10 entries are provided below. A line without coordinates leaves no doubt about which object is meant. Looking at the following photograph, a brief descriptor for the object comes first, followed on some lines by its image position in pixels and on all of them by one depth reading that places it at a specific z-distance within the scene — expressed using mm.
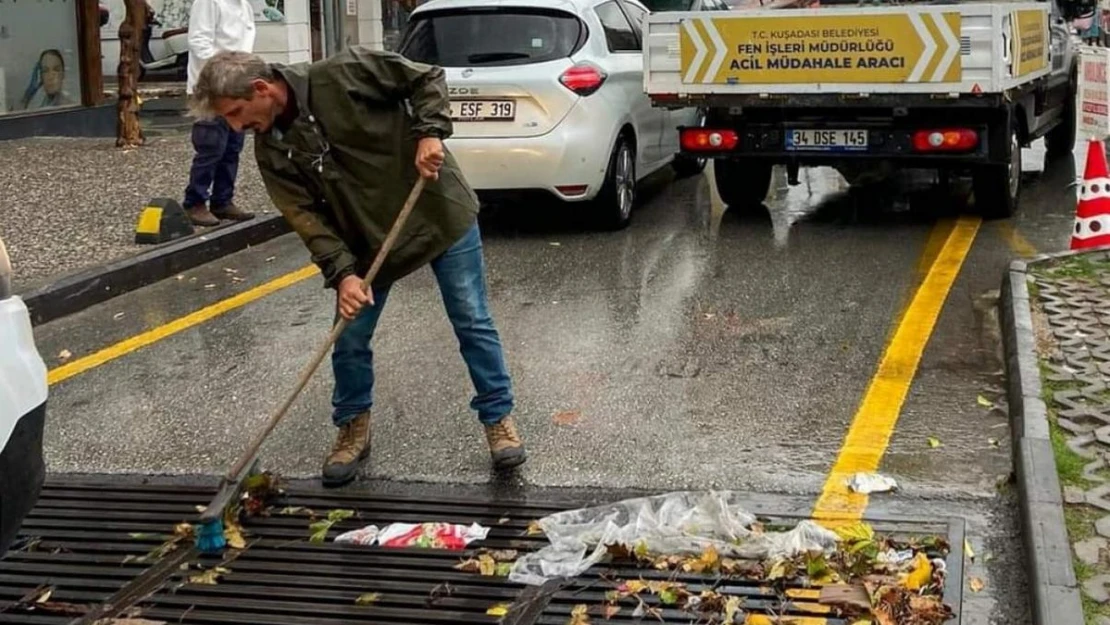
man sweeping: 4707
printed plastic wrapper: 4551
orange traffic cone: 8266
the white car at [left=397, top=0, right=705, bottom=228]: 9461
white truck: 9172
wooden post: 13133
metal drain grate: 4066
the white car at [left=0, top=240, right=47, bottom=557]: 3357
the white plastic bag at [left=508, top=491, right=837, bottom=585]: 4285
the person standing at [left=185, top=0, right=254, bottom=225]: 9555
